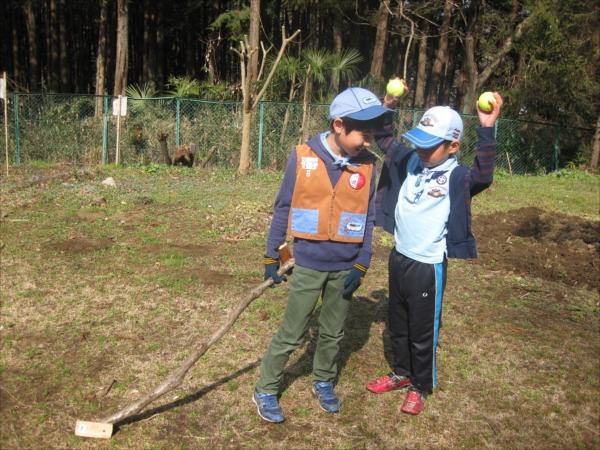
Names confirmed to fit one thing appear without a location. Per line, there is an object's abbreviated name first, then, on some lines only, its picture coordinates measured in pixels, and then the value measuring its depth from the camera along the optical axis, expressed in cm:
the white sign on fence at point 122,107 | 1423
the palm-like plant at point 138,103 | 1528
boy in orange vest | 327
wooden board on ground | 313
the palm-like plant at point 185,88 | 1630
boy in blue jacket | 329
